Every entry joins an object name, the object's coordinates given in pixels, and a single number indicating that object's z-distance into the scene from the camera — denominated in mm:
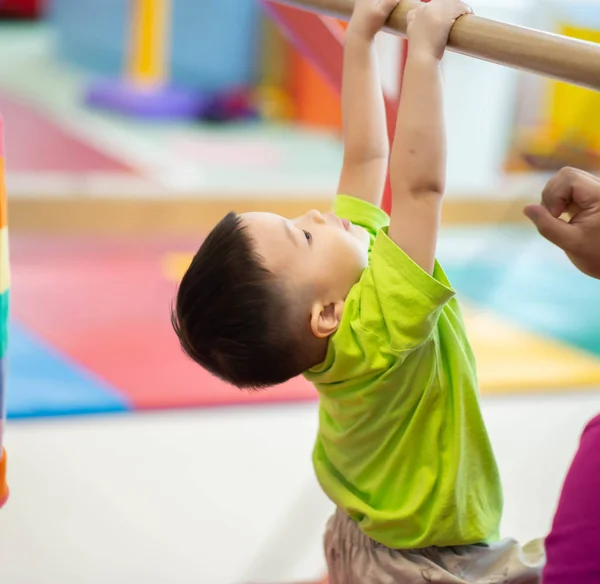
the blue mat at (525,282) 4151
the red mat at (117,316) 3253
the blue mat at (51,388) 3043
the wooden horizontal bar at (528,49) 1809
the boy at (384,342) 1916
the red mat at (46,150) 5570
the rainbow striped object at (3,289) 2043
